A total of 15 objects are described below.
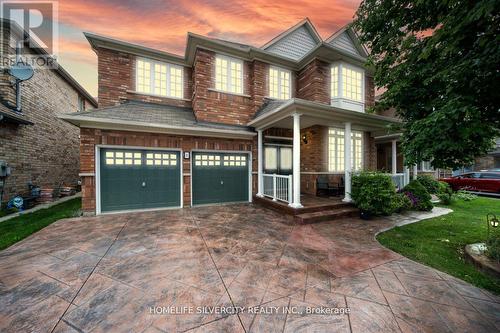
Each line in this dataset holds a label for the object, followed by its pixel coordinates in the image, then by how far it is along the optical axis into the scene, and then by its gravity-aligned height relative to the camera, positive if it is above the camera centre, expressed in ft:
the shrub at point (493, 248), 10.16 -4.45
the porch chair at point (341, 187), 26.24 -2.73
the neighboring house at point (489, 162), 55.78 +1.45
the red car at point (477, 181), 34.35 -2.75
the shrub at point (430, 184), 29.63 -2.66
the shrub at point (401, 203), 20.46 -3.97
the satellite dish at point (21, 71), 22.41 +11.59
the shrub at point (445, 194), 27.53 -4.04
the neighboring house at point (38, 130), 22.56 +5.44
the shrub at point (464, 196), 29.73 -4.63
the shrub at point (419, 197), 22.86 -3.67
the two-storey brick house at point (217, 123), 20.75 +5.41
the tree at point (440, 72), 9.23 +5.40
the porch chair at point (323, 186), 26.40 -2.68
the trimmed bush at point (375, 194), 19.38 -2.75
